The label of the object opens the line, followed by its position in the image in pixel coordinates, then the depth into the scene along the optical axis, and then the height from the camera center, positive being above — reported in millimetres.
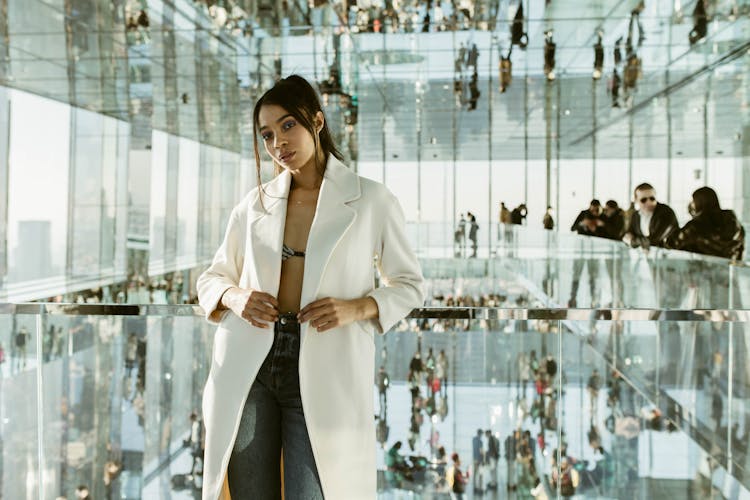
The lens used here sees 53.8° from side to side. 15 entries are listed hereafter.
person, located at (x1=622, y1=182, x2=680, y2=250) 6664 +454
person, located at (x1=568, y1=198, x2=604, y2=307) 12406 +788
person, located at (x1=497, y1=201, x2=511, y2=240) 12461 +859
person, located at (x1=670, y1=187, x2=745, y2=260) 5570 +340
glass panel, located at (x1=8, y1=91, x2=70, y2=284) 11703 +1204
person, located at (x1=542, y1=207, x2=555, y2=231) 12414 +782
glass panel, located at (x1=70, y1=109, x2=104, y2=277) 11914 +1149
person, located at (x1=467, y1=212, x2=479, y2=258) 12539 +571
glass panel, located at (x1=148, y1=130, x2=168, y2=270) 12750 +1154
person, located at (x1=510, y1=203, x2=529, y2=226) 12438 +878
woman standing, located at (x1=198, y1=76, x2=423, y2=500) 1495 -123
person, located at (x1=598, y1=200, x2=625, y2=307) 12422 +807
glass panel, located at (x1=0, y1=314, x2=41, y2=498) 2746 -677
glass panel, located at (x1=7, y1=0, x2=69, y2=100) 11680 +3532
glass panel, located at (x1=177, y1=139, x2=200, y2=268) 13086 +1106
